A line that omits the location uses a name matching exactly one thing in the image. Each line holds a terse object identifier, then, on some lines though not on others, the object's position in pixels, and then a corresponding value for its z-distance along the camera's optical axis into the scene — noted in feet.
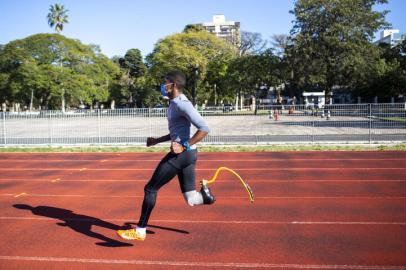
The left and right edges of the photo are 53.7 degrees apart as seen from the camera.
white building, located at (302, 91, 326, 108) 235.52
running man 14.14
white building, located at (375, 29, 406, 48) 366.88
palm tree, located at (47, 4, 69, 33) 238.89
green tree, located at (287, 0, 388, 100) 138.10
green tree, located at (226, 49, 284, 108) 172.24
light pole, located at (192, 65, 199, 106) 177.90
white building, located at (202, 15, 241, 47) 500.33
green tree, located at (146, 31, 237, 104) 173.68
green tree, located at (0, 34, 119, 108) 185.68
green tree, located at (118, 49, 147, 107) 255.50
